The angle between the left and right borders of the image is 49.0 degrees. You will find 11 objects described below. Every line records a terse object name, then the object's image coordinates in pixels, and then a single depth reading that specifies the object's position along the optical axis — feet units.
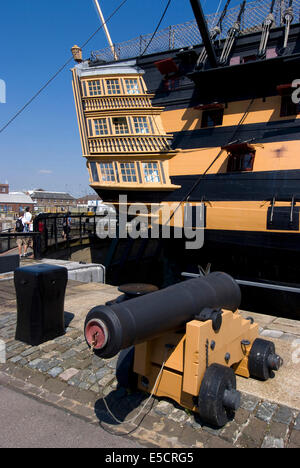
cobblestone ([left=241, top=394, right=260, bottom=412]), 10.56
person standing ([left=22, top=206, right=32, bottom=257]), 41.83
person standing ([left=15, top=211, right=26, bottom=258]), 40.05
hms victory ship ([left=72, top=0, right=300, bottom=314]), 29.84
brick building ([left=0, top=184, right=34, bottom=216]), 241.96
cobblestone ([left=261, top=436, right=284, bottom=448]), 8.73
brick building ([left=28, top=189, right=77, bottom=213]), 311.68
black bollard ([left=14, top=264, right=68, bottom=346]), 14.90
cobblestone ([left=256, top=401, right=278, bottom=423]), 10.07
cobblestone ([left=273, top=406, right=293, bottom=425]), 9.87
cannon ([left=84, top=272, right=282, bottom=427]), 8.24
